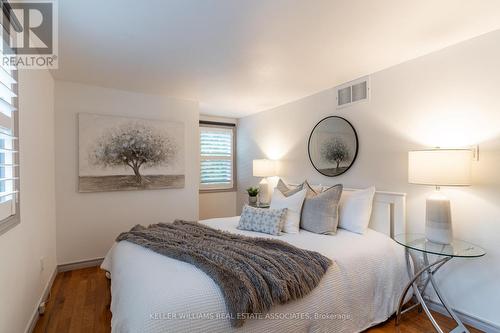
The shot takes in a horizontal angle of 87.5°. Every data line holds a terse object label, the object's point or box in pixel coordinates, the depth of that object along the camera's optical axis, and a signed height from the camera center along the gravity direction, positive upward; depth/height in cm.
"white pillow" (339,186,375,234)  252 -46
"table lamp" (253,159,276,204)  411 -7
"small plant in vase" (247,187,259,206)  428 -51
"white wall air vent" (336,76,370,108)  290 +83
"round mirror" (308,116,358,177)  303 +22
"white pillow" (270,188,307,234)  261 -46
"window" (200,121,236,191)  488 +13
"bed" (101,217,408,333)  132 -77
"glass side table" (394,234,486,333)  183 -63
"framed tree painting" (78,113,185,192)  323 +14
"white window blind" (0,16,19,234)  141 +8
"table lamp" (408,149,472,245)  189 -9
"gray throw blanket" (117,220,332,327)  143 -64
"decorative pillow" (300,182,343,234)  252 -48
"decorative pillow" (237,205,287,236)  253 -56
